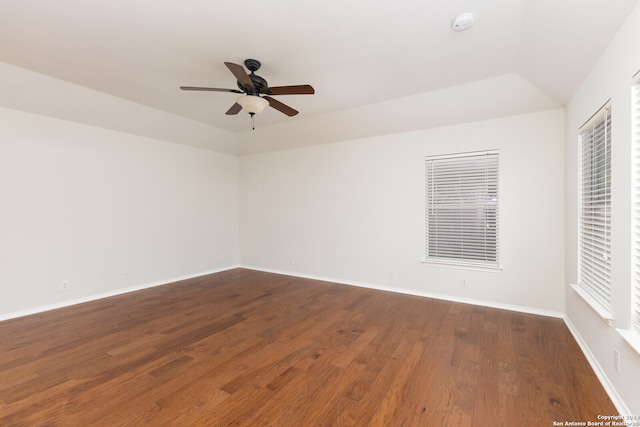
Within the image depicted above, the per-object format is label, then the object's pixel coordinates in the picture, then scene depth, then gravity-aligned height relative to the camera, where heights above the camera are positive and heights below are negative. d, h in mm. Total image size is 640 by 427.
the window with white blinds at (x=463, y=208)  3871 +32
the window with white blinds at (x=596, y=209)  2164 +6
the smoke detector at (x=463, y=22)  2213 +1583
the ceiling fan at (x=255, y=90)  2666 +1238
